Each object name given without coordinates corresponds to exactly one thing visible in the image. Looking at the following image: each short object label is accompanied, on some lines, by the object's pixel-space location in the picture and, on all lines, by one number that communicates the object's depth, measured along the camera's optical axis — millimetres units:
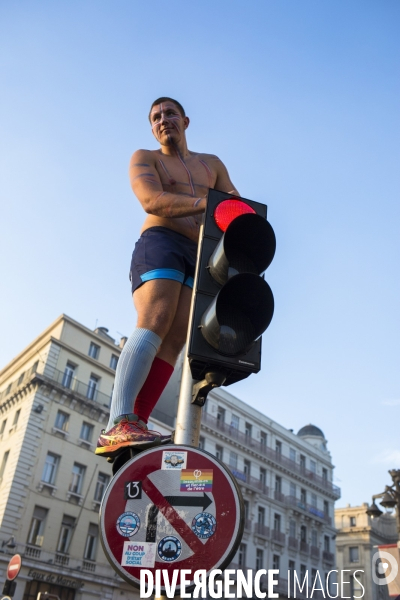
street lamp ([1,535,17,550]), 23566
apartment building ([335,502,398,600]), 53406
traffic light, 2381
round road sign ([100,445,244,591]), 2027
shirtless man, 2705
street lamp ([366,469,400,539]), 13336
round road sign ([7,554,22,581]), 9500
